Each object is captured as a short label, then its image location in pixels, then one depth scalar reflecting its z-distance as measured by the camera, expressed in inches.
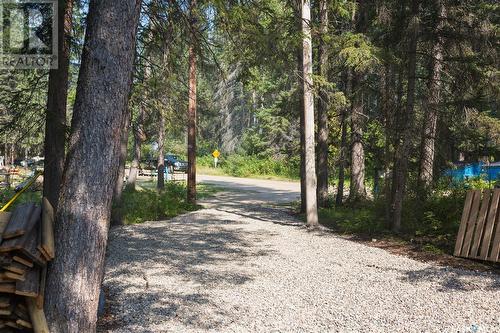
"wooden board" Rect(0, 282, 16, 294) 114.3
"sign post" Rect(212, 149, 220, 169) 1615.4
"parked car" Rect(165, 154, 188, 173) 1589.3
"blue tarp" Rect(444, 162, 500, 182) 421.4
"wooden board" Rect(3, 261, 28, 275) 112.7
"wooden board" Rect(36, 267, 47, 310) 116.8
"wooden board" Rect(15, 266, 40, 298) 113.2
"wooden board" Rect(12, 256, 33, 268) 114.2
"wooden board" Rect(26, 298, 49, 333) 116.3
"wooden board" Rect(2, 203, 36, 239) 116.0
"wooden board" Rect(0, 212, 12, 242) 122.0
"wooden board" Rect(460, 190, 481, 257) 313.6
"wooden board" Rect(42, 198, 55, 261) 116.6
